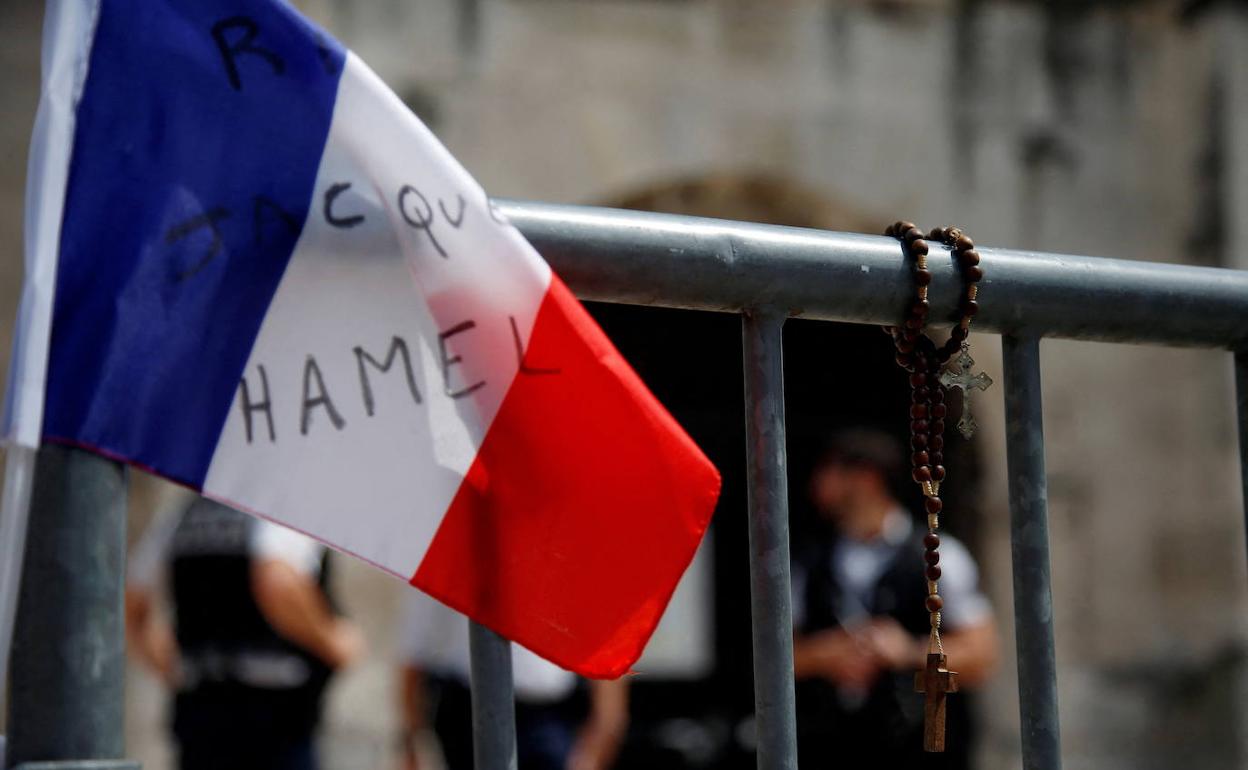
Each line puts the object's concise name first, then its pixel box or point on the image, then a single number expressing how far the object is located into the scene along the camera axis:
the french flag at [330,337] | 1.42
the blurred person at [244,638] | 3.32
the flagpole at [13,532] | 1.40
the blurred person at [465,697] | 4.12
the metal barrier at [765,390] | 1.39
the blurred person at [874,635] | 4.13
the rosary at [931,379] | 1.58
